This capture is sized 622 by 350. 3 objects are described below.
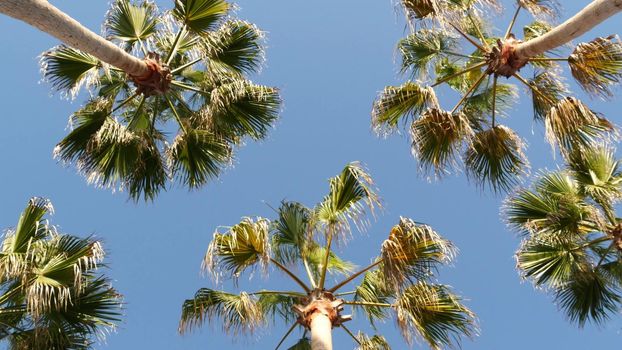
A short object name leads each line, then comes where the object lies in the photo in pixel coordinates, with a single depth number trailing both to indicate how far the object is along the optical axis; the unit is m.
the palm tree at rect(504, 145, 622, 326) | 10.18
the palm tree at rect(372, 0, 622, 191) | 9.21
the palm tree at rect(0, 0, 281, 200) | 10.08
